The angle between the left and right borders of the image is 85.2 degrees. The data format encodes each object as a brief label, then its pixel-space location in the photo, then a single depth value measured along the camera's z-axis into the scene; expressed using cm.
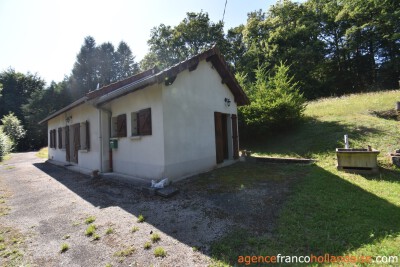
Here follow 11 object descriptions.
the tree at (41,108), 3307
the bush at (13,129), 2994
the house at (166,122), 667
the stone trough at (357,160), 645
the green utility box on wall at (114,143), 835
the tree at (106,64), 3919
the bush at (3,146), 1752
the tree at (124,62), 4147
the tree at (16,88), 3955
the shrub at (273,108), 1183
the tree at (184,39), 3153
